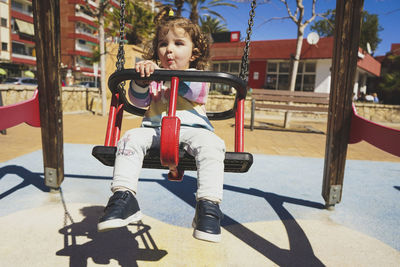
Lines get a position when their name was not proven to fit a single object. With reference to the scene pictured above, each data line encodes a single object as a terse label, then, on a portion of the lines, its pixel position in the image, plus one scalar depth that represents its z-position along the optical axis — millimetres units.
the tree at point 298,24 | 9913
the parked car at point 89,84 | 23891
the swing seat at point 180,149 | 1326
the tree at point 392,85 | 19625
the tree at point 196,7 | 16334
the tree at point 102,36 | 9080
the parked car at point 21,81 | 17812
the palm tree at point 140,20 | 15005
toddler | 1209
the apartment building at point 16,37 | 29250
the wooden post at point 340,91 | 2170
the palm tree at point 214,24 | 31614
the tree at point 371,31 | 31469
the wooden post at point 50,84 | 2277
